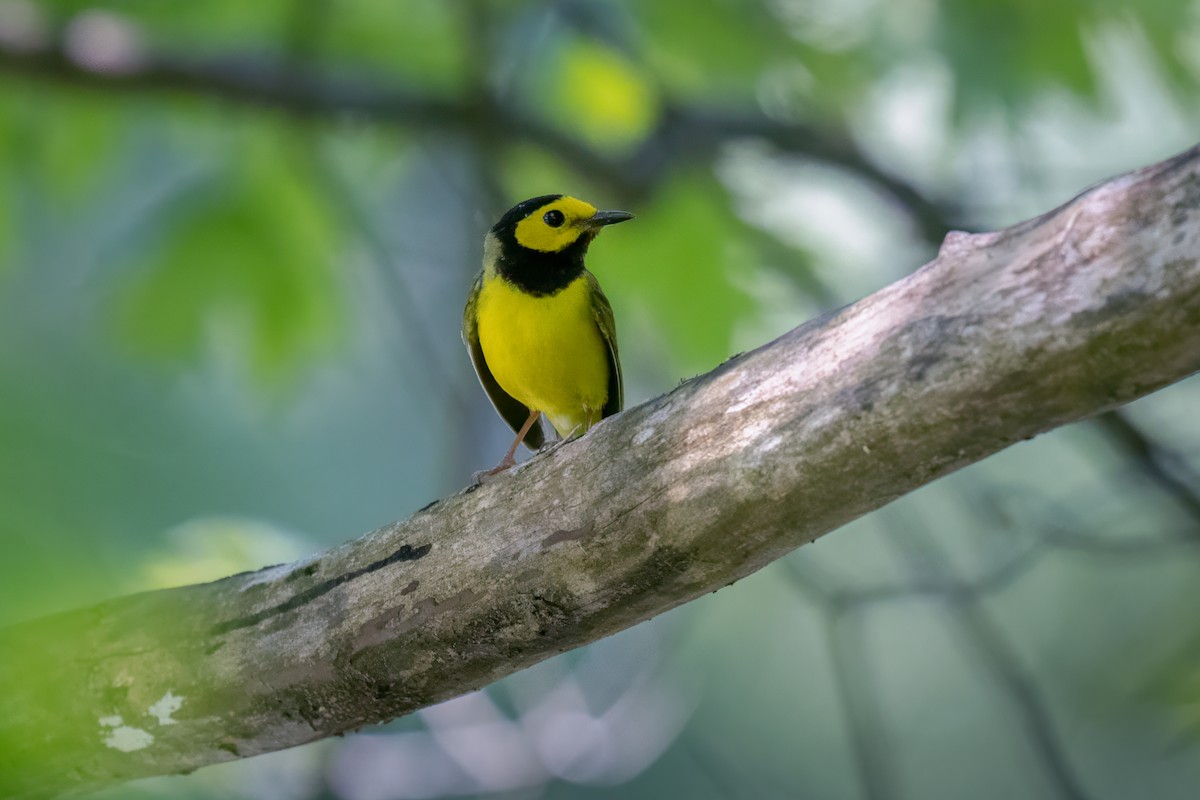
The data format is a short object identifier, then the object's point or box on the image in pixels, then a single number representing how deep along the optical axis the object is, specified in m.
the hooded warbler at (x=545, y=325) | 9.88
